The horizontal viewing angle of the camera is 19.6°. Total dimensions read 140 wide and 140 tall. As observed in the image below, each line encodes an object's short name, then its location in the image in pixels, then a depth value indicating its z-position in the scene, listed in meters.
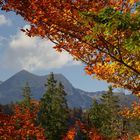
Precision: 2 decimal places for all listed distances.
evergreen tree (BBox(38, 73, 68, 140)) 70.81
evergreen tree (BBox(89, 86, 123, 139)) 72.38
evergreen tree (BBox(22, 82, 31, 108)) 91.00
